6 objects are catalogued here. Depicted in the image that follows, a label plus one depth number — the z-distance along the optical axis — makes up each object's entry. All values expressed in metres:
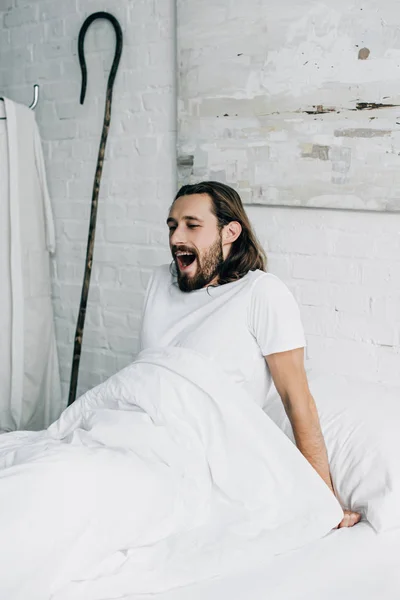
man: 1.83
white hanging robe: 2.93
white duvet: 1.40
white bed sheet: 1.44
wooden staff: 2.79
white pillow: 1.68
